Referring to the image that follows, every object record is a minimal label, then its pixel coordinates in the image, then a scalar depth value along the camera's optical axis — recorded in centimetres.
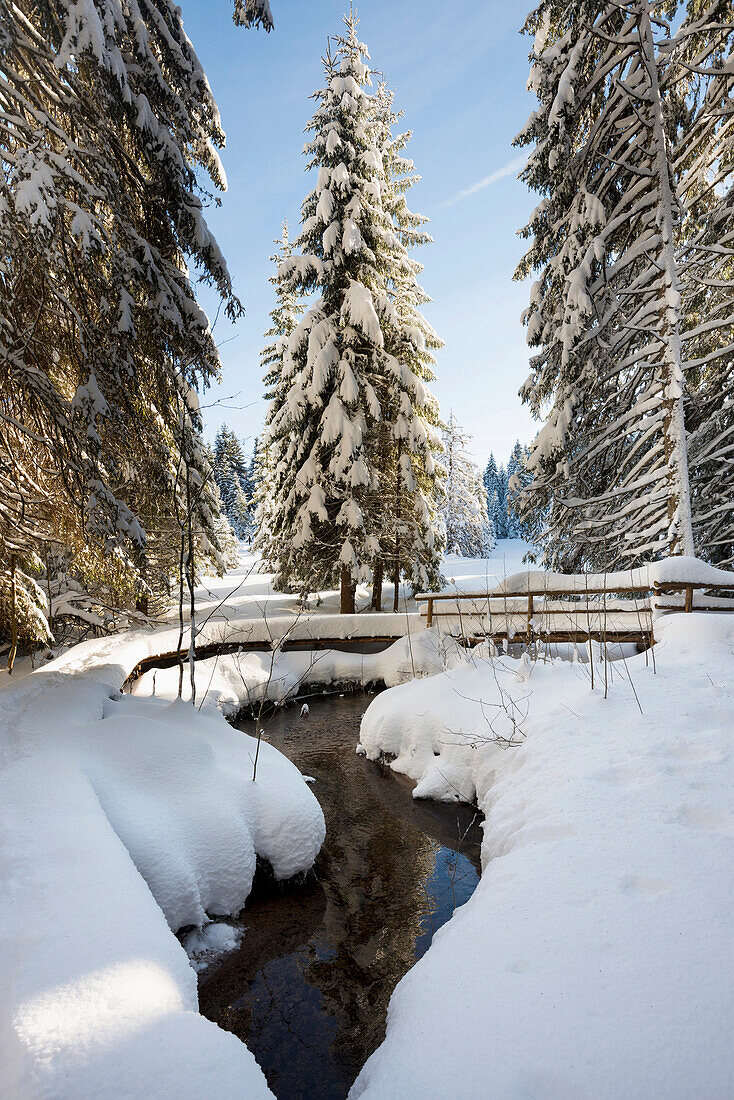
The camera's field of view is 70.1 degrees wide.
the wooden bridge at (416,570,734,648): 806
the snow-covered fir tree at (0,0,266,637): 453
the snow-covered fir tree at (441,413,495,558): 3347
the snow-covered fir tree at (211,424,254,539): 4894
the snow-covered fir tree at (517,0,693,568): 900
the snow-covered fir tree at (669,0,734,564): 877
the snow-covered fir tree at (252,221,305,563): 1834
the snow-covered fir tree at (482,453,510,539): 6078
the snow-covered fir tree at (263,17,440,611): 1326
